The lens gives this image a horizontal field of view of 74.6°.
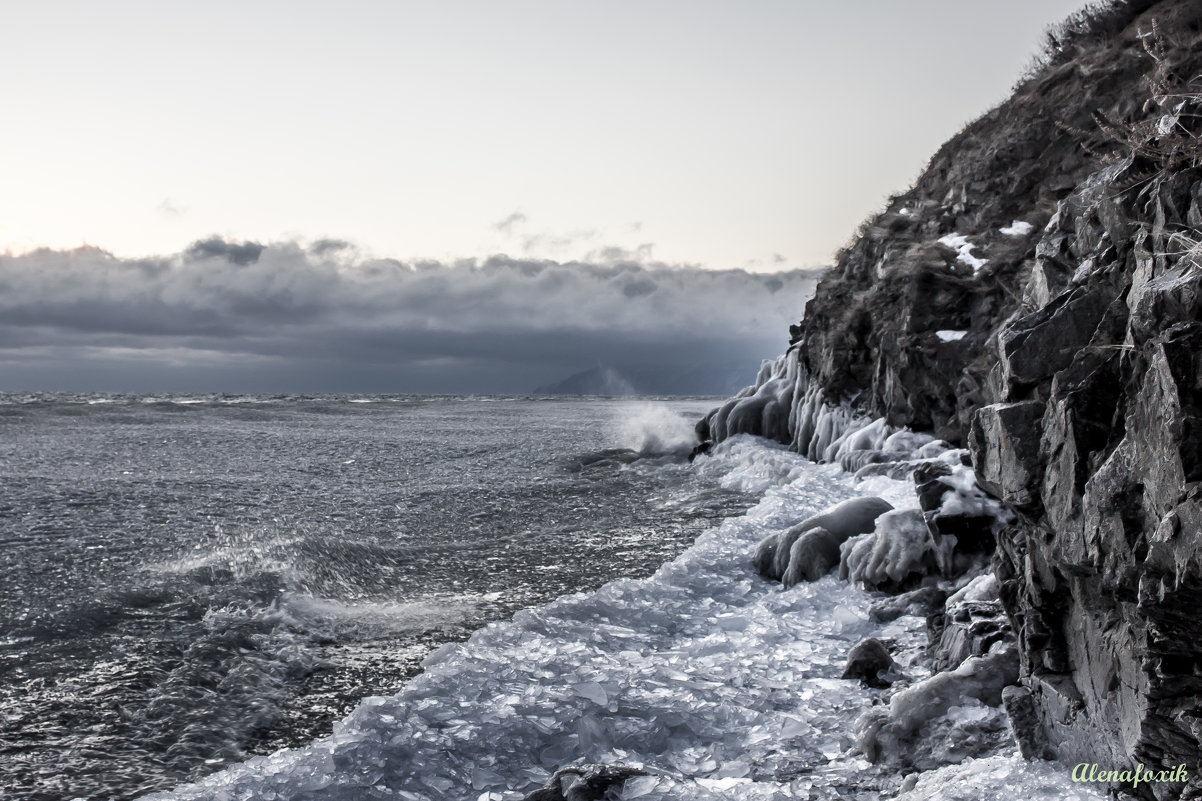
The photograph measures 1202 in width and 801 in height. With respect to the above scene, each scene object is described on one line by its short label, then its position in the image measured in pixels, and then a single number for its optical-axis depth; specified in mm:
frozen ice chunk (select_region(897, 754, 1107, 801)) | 5133
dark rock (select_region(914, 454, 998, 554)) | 10336
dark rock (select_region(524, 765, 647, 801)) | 5820
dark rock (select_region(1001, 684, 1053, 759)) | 5637
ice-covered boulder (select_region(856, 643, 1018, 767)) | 6359
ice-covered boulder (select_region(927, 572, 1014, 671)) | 7211
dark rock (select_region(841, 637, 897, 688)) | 8039
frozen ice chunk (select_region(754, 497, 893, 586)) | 12703
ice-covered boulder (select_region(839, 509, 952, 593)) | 10789
